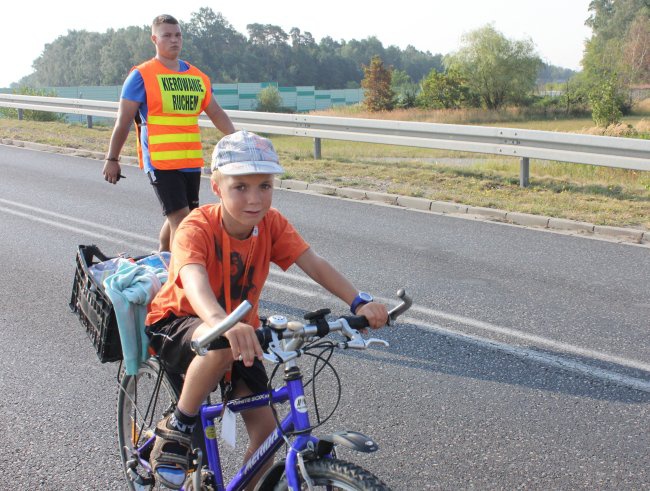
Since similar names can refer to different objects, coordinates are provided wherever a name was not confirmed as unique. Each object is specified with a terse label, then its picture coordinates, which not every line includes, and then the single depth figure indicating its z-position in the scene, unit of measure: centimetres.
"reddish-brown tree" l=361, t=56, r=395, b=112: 6512
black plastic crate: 327
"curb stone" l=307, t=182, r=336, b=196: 1227
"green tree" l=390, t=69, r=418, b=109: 6388
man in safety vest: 621
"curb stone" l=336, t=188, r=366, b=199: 1191
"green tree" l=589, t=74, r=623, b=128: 2942
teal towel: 317
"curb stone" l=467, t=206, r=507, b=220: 1020
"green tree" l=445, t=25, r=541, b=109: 6806
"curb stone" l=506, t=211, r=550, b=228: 978
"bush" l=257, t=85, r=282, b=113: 7881
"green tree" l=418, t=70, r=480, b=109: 5900
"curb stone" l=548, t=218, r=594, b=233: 942
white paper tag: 267
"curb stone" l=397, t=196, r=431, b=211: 1102
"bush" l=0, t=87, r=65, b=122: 2406
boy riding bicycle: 269
